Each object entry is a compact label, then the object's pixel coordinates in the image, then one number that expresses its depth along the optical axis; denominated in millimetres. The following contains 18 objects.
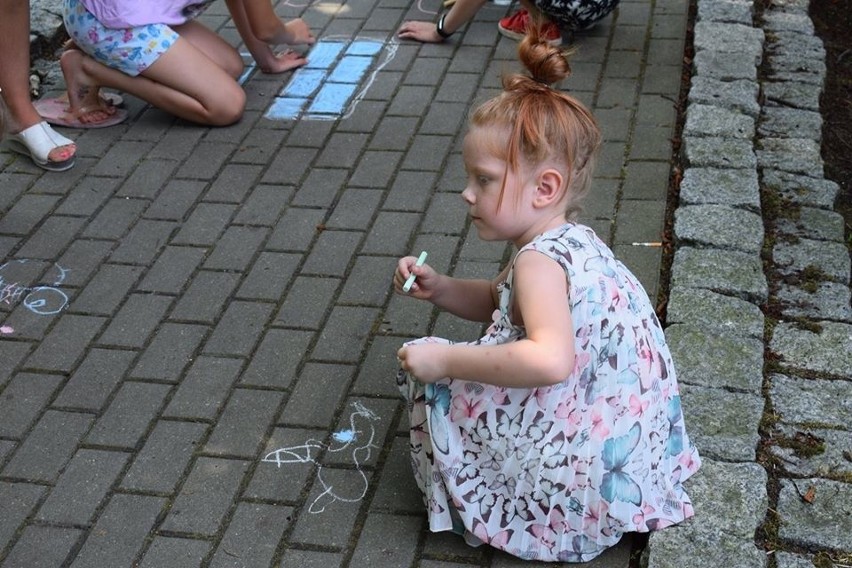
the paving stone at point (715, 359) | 3053
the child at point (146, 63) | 4516
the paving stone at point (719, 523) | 2504
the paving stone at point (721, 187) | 3857
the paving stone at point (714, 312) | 3264
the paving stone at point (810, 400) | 2965
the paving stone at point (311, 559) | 2588
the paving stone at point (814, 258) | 3580
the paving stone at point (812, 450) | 2791
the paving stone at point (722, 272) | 3416
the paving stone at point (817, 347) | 3158
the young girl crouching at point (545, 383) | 2383
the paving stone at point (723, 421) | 2816
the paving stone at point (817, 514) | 2582
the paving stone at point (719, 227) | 3641
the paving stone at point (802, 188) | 3953
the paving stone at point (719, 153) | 4078
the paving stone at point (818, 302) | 3377
